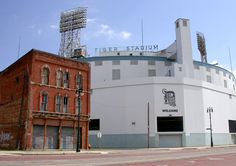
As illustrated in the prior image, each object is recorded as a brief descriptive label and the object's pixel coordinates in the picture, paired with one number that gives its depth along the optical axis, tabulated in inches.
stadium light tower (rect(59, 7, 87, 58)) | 3843.5
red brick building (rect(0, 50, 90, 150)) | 1633.6
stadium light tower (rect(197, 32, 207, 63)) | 3922.2
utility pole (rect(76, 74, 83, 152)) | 1910.7
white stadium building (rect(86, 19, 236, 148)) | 2623.0
